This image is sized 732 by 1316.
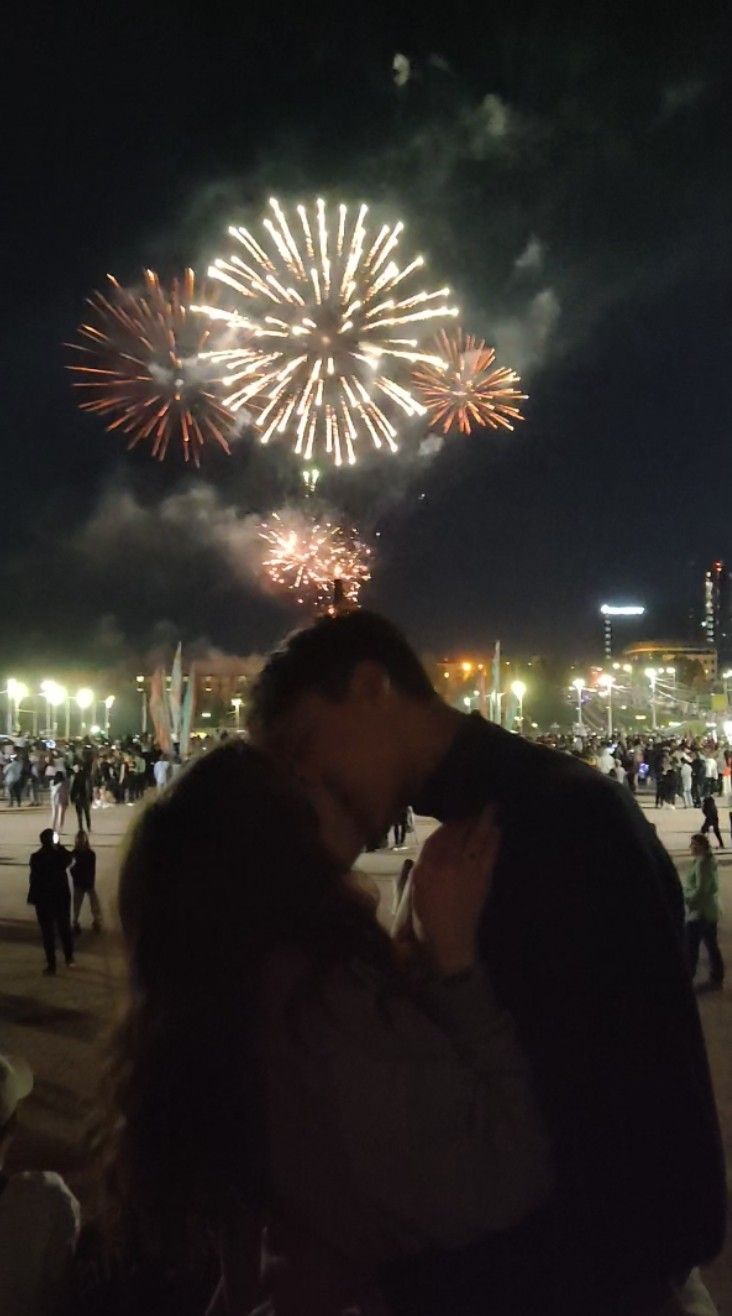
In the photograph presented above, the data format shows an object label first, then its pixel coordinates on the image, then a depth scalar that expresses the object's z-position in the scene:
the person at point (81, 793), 19.19
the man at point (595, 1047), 1.26
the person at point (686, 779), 26.45
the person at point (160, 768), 22.92
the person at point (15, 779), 26.92
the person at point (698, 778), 26.00
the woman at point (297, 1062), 1.15
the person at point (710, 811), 17.19
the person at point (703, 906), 9.06
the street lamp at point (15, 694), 50.06
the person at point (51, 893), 9.73
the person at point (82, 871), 11.21
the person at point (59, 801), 20.02
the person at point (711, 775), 25.31
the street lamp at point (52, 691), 45.16
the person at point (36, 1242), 1.93
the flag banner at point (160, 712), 26.78
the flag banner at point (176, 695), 28.75
